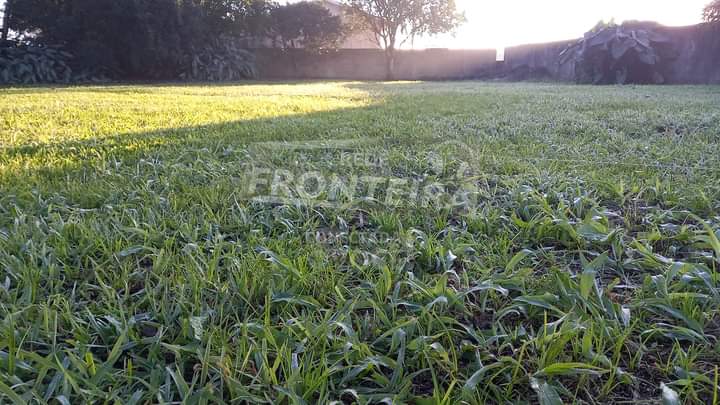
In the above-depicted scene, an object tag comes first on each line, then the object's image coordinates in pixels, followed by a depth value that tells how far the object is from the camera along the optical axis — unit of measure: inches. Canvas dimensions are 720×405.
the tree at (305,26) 605.6
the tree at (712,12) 326.3
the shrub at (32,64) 327.6
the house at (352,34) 694.5
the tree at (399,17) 658.8
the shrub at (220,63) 447.5
